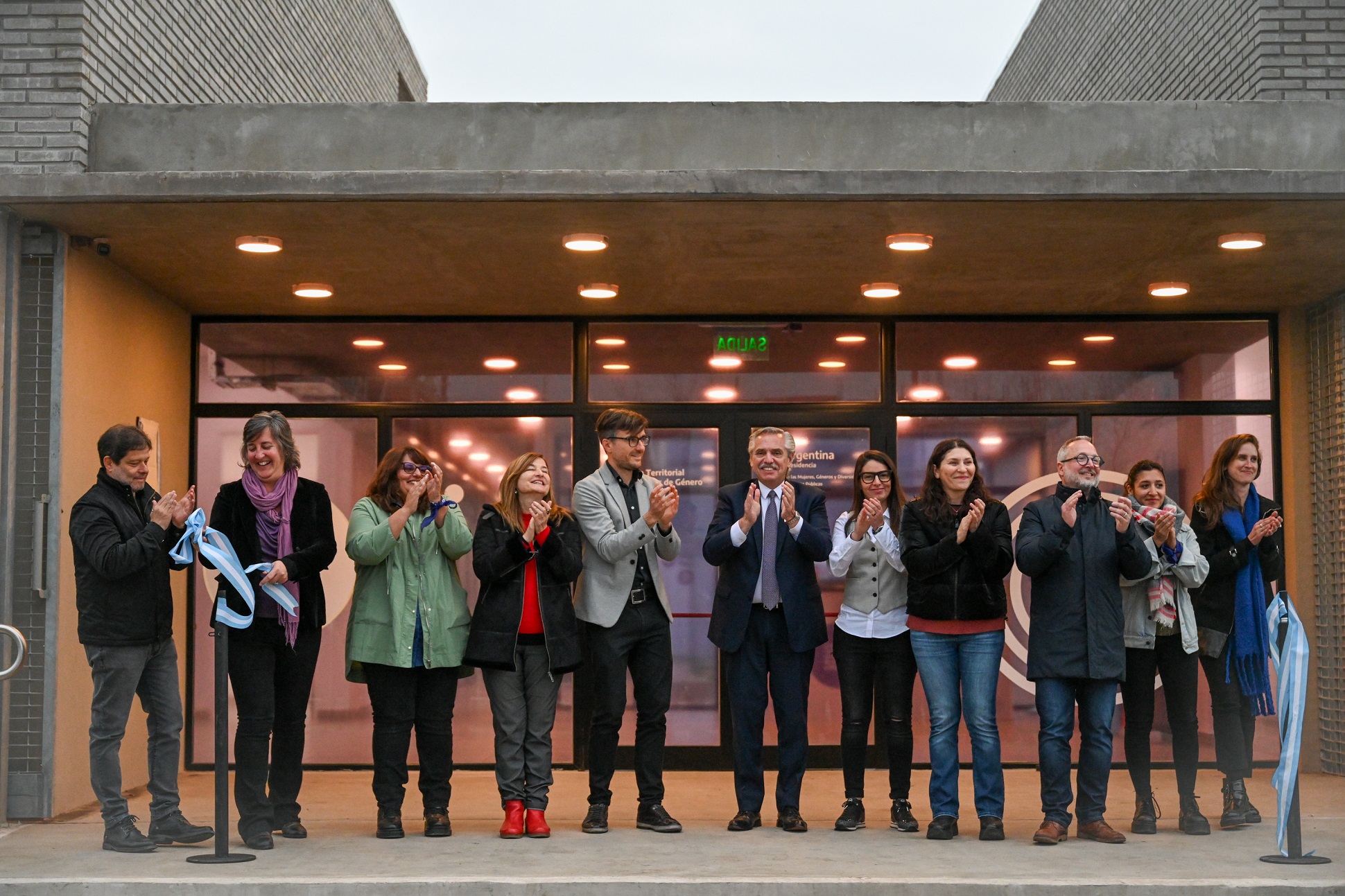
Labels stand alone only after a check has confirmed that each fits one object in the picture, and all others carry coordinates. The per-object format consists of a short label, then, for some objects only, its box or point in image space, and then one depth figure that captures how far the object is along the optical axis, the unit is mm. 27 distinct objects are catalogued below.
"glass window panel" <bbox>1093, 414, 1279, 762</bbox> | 9297
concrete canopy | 6723
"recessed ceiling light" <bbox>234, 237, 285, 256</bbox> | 7516
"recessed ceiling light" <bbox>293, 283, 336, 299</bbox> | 8625
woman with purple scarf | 6383
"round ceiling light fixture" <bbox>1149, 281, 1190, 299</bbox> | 8633
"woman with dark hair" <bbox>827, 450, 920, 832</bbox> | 6777
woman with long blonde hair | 6562
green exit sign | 9430
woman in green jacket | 6562
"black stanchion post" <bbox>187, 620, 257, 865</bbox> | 6008
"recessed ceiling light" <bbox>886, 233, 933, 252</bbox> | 7486
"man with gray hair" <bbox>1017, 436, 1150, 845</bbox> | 6457
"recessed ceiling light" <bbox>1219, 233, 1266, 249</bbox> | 7477
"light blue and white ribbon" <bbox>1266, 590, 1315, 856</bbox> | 6004
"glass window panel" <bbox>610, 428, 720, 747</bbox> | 9172
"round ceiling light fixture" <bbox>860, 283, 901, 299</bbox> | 8609
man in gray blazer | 6707
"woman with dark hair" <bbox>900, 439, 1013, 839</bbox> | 6520
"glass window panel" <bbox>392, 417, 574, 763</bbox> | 9305
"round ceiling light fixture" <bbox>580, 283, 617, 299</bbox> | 8641
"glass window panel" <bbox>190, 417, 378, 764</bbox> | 9195
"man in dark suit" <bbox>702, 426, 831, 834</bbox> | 6785
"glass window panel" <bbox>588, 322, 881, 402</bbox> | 9383
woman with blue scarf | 6965
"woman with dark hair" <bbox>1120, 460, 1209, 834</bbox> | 6684
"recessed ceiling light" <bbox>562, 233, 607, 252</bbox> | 7473
